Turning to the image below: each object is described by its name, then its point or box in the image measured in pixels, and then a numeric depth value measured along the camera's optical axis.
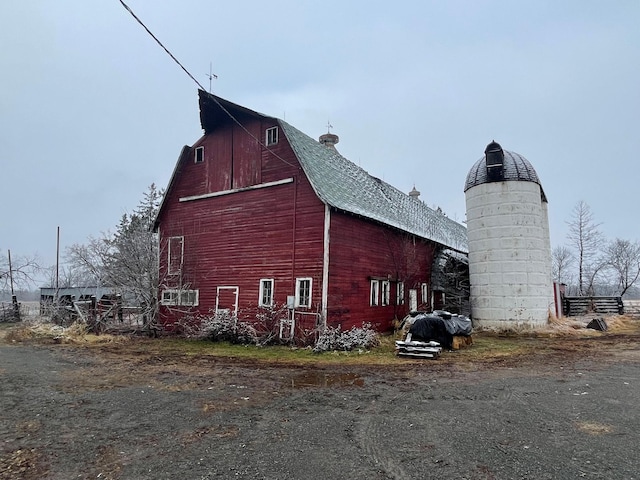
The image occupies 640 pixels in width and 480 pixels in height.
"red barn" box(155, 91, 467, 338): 14.19
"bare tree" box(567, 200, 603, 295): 38.25
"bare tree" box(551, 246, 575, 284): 60.94
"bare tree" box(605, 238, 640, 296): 39.91
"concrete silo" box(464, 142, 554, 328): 17.52
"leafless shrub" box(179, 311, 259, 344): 14.51
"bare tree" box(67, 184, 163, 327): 16.94
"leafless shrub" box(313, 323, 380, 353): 12.83
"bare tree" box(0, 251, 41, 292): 27.36
